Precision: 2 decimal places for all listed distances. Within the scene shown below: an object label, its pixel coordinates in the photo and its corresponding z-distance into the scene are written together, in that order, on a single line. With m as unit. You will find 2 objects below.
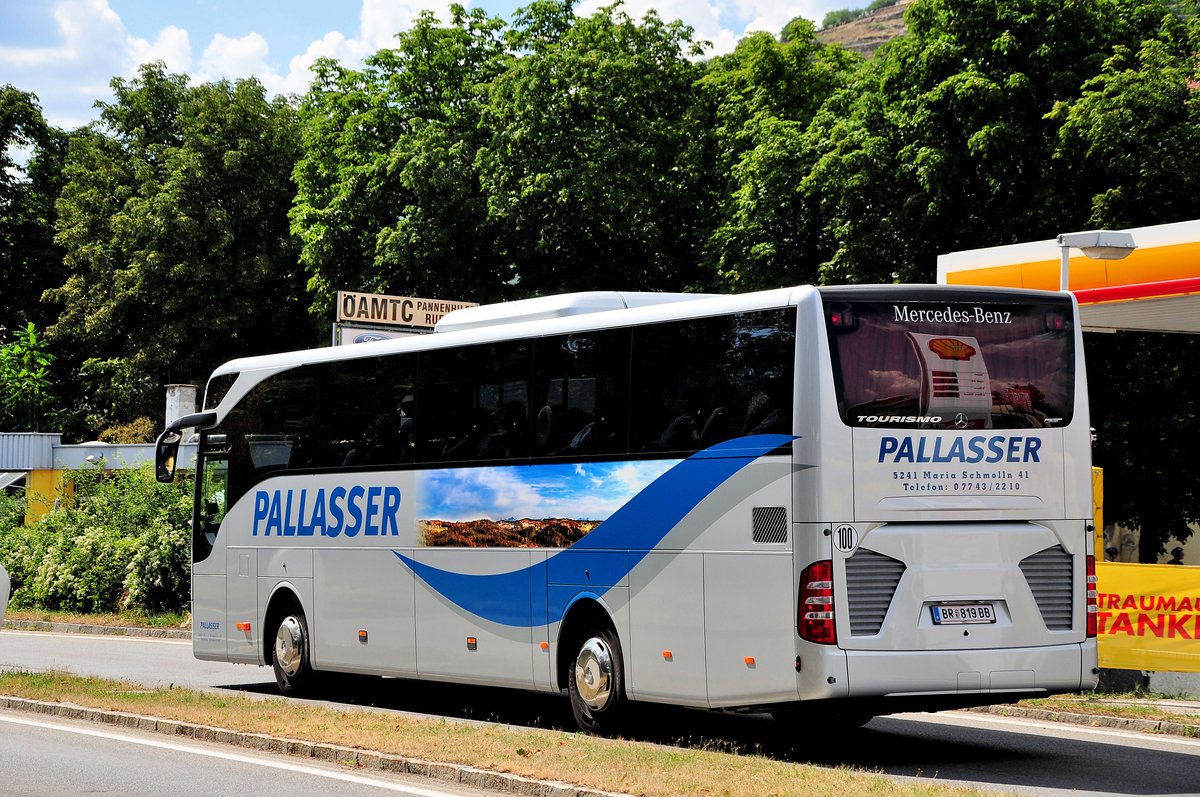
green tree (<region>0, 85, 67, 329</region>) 64.88
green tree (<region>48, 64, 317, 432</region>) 54.75
